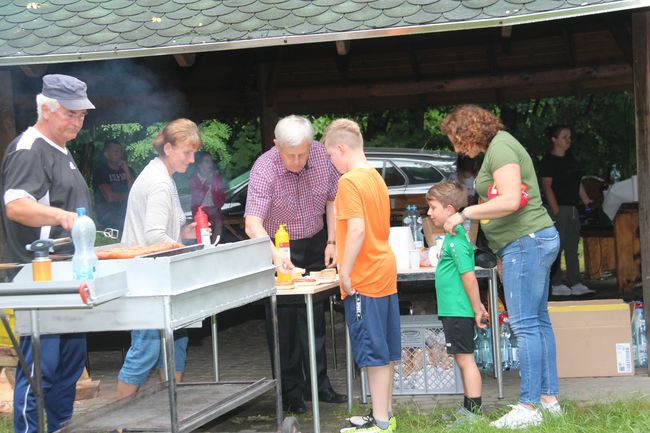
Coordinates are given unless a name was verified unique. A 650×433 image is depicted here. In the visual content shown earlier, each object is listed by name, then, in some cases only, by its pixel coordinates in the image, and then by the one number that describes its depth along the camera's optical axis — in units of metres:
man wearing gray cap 4.34
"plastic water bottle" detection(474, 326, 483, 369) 6.66
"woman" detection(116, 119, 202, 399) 5.11
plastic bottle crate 6.06
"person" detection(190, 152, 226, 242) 11.02
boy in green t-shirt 5.27
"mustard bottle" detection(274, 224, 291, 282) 5.46
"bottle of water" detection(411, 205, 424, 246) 6.57
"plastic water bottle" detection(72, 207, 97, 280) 3.60
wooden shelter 6.17
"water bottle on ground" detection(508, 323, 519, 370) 6.57
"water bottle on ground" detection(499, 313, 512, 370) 6.57
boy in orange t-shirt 4.84
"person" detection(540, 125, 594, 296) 10.02
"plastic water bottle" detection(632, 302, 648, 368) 6.59
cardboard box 6.34
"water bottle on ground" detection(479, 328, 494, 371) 6.59
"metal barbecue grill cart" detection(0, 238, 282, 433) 3.58
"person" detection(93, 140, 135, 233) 10.30
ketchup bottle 5.22
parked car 12.31
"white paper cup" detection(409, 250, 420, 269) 6.03
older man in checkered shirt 5.66
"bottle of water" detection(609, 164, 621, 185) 16.66
